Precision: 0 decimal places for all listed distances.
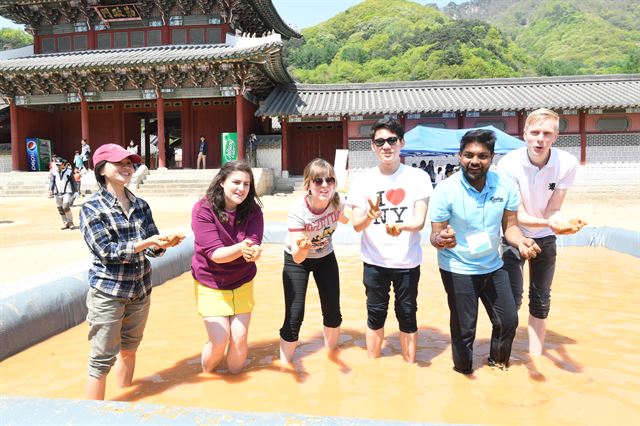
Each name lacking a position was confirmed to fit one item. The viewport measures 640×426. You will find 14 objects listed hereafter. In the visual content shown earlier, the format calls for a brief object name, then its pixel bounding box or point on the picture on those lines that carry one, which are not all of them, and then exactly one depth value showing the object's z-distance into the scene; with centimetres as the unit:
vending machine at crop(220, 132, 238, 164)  1814
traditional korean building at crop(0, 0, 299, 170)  1720
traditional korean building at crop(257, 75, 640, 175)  1773
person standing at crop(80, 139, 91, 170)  1775
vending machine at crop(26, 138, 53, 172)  1915
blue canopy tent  1331
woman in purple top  294
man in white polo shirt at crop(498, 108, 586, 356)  302
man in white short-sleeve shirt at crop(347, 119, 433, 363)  309
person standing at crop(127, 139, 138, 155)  1830
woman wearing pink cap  258
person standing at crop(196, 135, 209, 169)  1852
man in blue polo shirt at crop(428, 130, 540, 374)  286
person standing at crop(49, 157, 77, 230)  955
